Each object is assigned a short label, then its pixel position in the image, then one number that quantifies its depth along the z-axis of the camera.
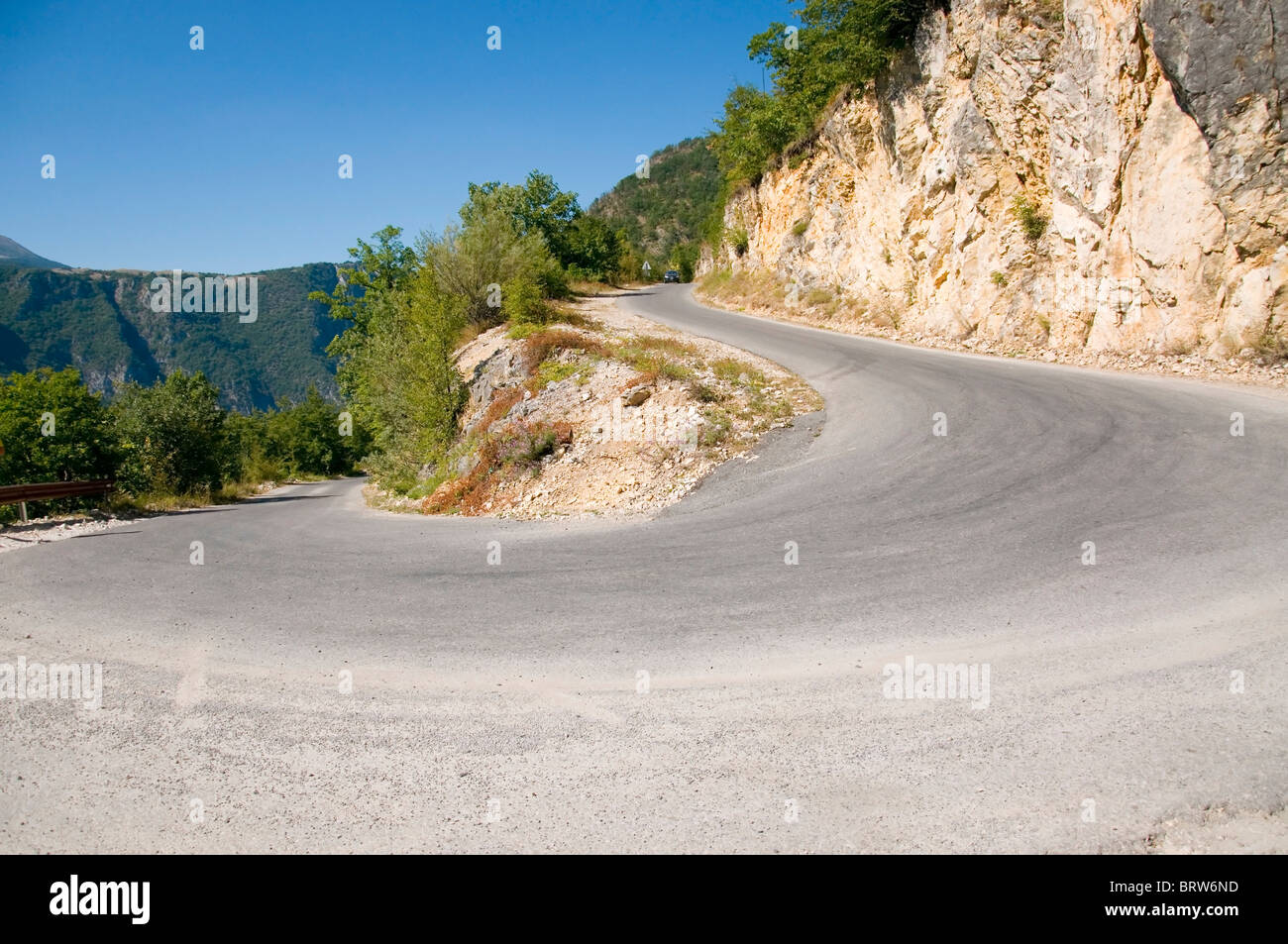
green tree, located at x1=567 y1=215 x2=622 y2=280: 52.31
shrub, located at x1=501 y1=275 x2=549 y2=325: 22.23
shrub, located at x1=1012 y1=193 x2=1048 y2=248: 19.22
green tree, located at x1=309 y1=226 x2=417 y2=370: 31.55
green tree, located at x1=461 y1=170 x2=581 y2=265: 45.56
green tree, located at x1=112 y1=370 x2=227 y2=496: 21.78
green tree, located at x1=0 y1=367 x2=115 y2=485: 15.80
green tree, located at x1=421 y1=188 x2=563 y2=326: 23.81
